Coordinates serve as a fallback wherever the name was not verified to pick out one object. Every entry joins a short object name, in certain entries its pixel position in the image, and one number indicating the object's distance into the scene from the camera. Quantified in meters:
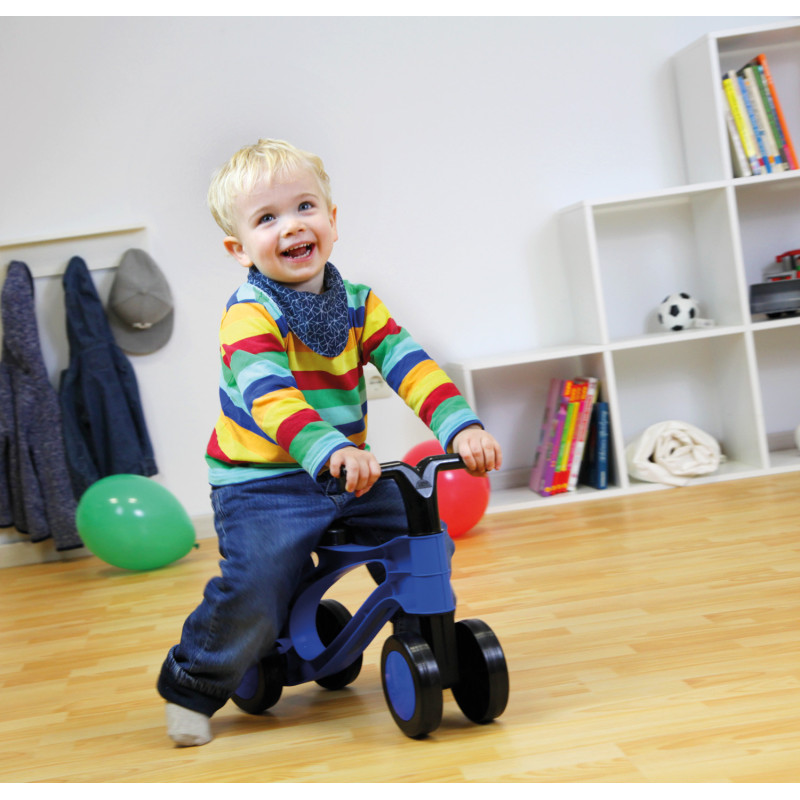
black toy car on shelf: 2.79
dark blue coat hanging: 2.77
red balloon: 2.39
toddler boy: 1.26
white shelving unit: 2.88
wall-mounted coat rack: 2.83
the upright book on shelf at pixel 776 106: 2.77
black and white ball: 2.87
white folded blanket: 2.78
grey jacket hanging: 2.73
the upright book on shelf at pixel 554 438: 2.80
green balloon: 2.46
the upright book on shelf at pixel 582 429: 2.78
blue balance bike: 1.18
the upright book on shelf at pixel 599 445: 2.78
